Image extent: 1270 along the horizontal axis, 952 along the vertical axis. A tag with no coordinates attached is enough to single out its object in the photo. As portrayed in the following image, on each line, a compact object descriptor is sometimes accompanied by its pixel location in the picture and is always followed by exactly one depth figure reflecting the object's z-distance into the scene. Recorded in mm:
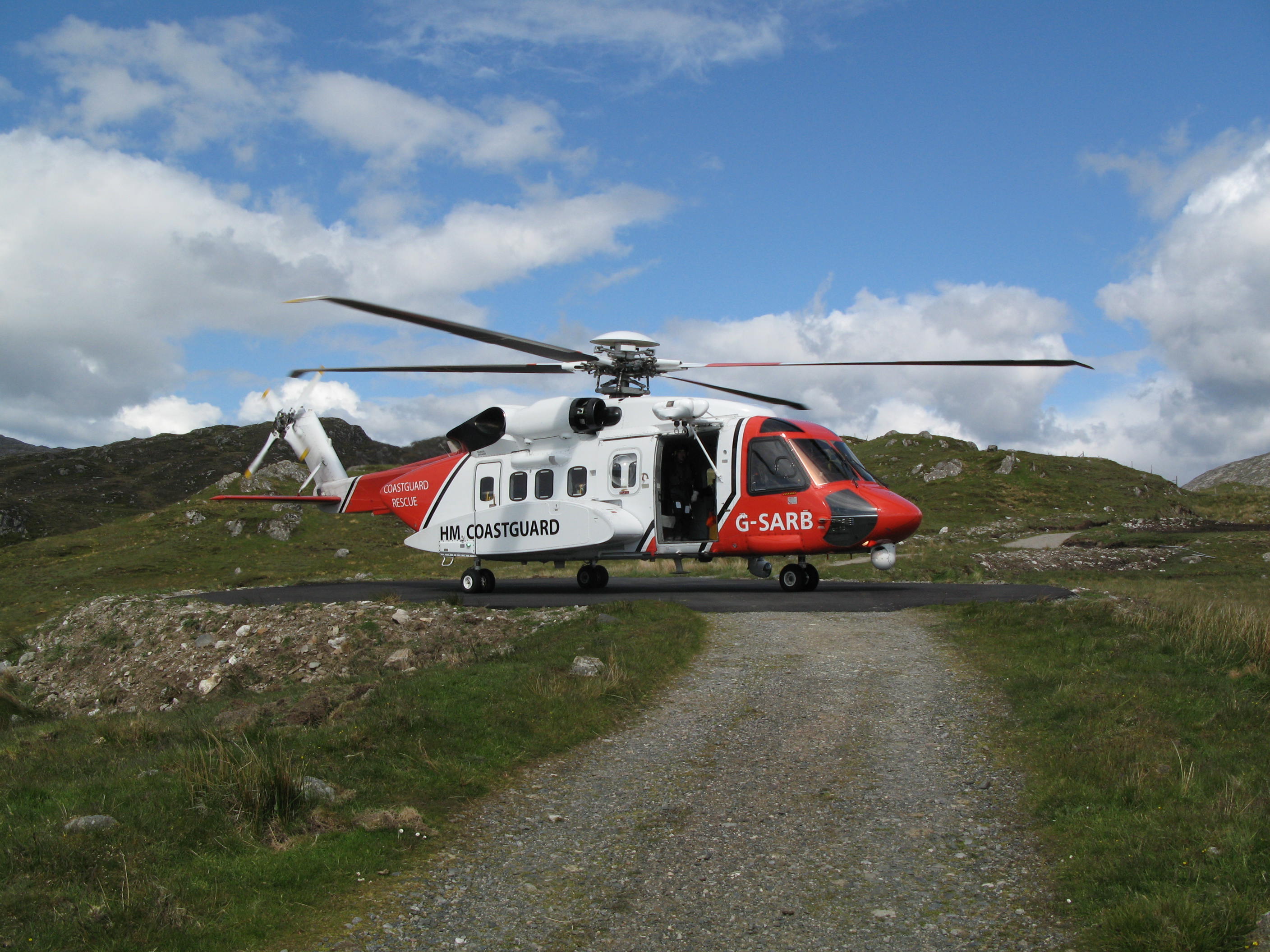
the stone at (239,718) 8797
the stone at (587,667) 10930
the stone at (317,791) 6637
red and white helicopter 18703
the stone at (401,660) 13766
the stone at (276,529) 50688
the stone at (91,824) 5961
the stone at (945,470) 54156
